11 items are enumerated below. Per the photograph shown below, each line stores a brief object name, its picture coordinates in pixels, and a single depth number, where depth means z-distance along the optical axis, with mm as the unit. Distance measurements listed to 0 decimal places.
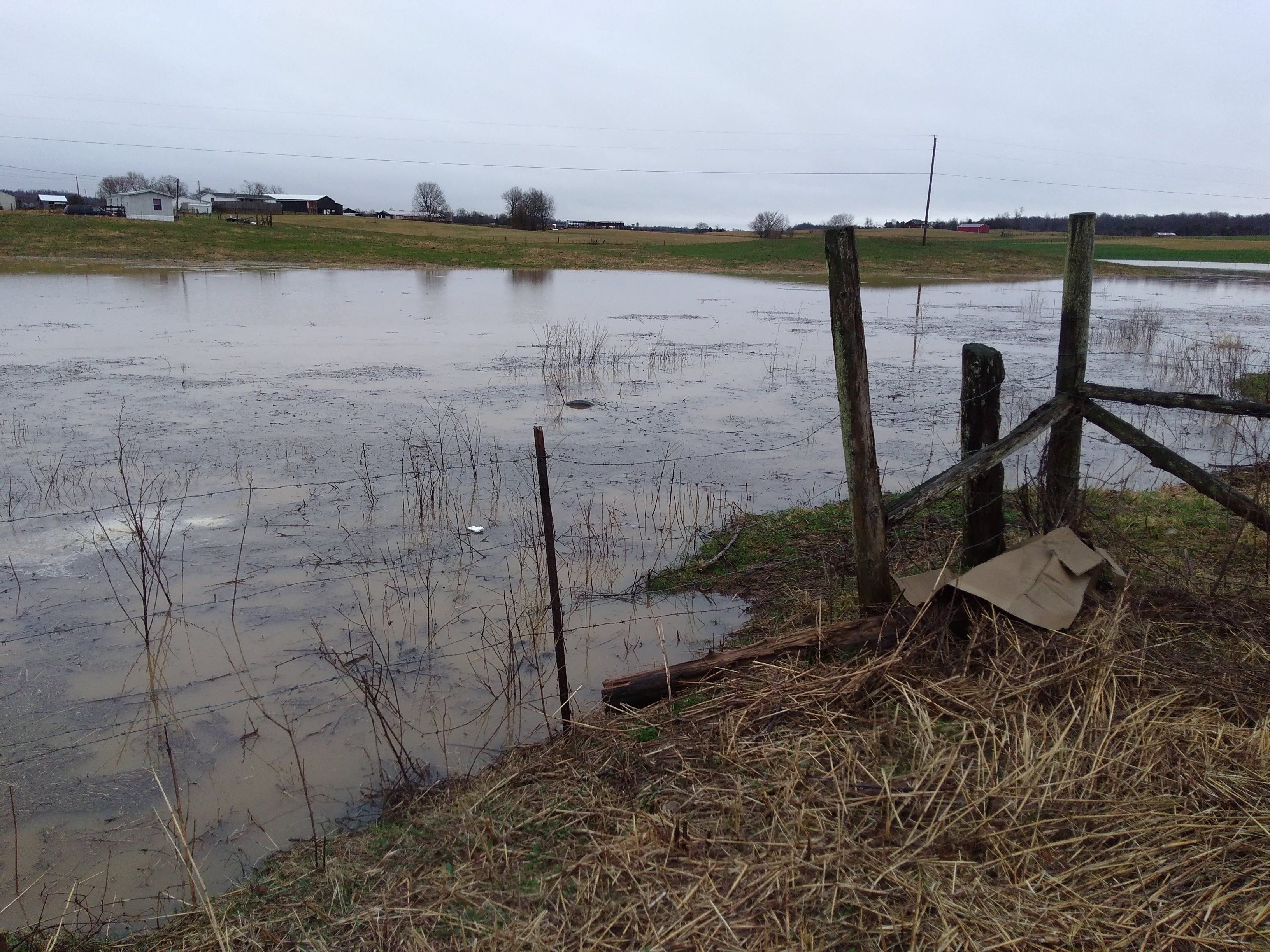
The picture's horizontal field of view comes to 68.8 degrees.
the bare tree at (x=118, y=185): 124675
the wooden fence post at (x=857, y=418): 4566
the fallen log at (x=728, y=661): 4617
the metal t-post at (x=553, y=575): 4809
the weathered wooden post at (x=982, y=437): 4926
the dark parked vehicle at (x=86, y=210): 75250
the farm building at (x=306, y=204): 109750
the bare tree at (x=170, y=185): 113250
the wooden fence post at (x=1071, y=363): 5234
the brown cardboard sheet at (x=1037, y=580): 4434
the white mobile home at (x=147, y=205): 82188
